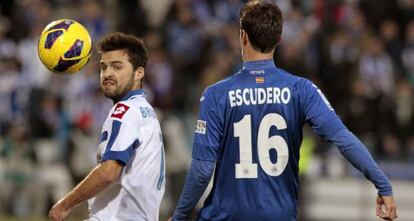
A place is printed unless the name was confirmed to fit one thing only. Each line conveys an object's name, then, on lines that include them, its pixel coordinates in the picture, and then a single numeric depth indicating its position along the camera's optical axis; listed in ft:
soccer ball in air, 50.42
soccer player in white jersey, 44.68
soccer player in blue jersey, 44.45
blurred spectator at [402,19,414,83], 113.70
